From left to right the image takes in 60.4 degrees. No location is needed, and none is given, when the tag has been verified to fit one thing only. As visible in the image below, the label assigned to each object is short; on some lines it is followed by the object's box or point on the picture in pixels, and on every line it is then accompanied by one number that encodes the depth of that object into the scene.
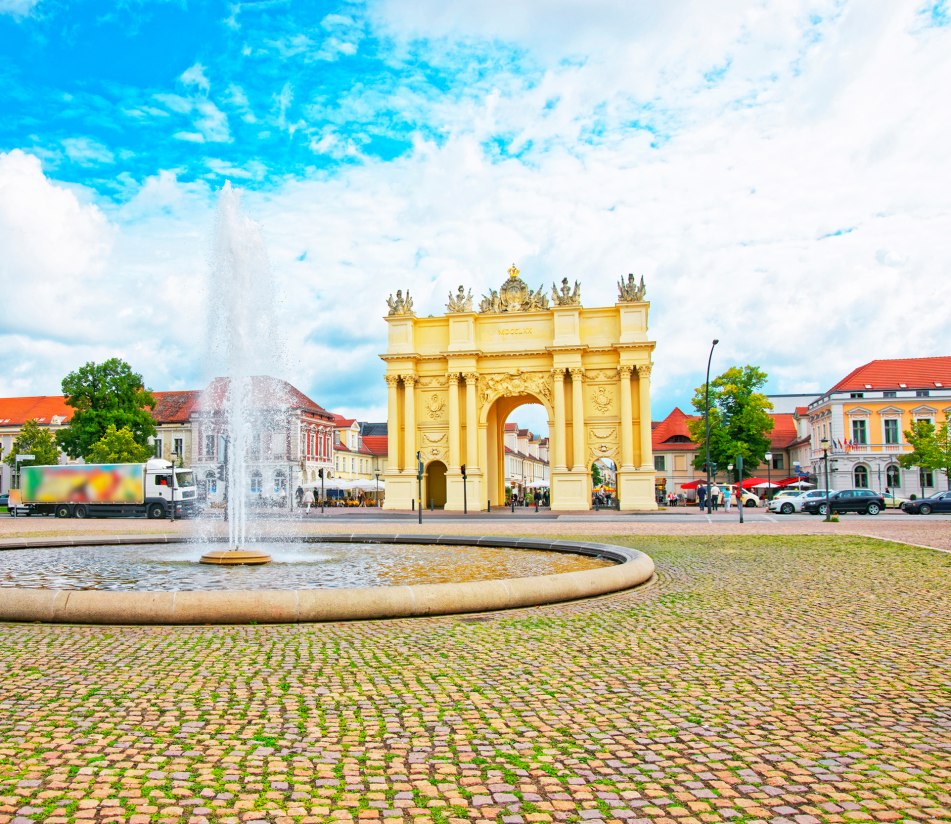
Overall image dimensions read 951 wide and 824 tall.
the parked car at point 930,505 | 45.75
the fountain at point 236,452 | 14.93
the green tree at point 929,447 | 63.00
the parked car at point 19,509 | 50.78
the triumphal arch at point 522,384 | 53.88
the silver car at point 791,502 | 50.41
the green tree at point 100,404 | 73.94
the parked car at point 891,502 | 57.84
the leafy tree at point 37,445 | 72.25
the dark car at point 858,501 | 45.41
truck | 49.19
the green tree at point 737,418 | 76.12
